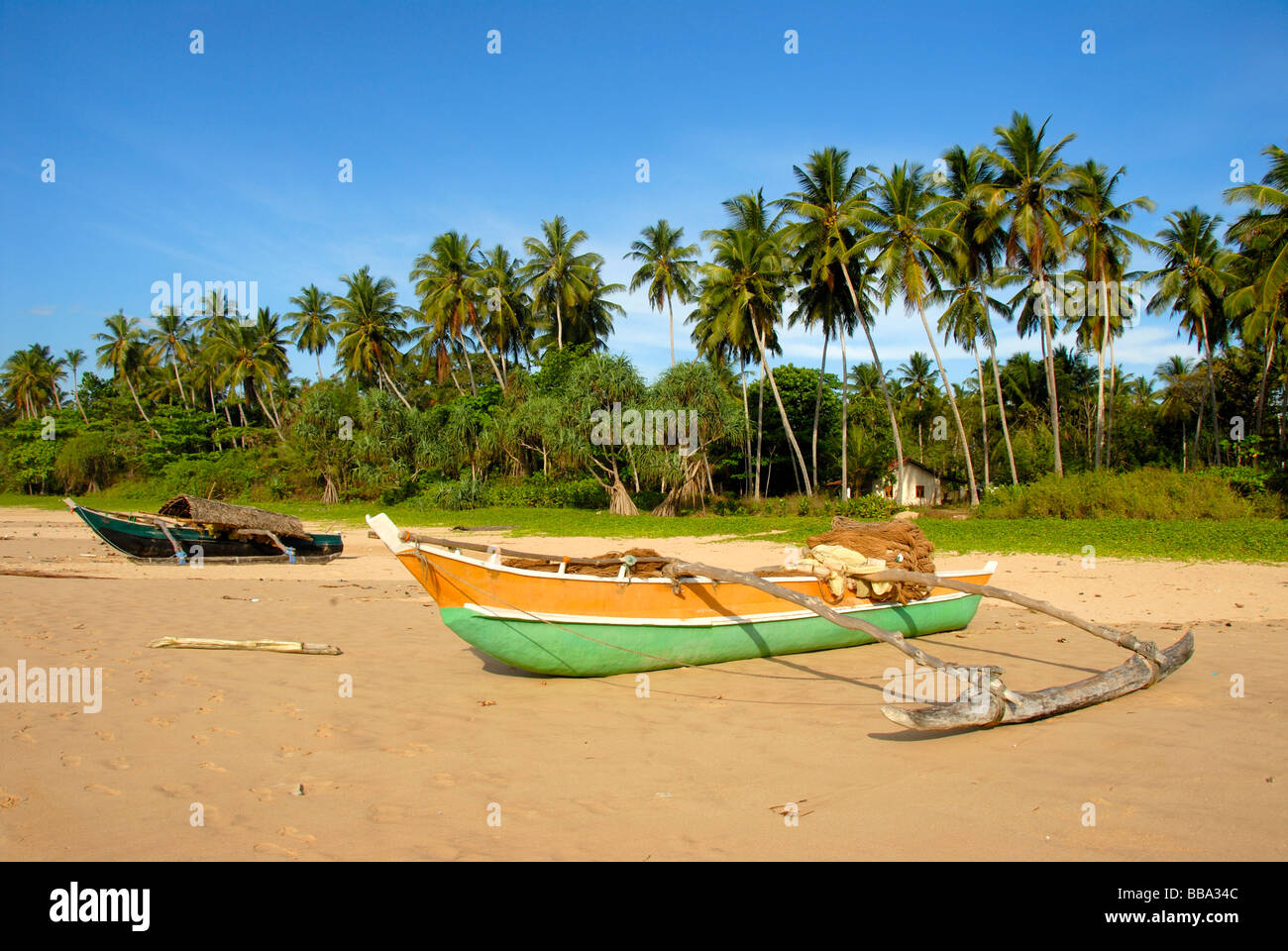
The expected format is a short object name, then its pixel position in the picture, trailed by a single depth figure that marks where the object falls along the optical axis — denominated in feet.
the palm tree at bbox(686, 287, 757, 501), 105.40
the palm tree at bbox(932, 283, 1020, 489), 109.40
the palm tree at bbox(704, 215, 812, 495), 102.06
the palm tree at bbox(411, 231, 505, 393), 132.98
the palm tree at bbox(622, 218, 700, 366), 126.93
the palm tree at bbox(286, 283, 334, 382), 156.87
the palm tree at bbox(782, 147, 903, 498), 92.32
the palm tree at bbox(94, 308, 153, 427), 180.45
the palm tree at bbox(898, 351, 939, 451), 171.12
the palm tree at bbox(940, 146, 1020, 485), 91.15
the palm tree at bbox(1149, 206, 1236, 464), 101.91
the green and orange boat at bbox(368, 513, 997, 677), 22.58
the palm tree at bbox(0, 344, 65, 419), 197.16
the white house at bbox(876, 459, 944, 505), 139.33
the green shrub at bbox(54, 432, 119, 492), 146.92
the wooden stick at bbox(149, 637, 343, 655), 26.27
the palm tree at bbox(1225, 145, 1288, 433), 68.80
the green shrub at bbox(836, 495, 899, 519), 76.69
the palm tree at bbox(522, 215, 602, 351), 135.64
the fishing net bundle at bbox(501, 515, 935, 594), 25.38
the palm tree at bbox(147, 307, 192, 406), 173.99
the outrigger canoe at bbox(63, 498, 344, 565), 53.67
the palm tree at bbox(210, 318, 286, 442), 153.99
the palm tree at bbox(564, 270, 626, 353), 143.95
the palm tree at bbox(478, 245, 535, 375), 136.05
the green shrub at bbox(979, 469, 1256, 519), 64.64
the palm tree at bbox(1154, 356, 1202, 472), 119.85
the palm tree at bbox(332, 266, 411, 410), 137.80
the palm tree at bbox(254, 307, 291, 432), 156.66
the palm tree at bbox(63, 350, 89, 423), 205.03
